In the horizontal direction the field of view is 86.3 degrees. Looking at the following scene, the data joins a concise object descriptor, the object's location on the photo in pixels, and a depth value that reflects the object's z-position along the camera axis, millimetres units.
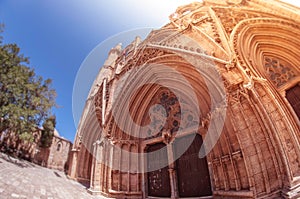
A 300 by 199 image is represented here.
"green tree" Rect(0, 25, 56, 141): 9070
